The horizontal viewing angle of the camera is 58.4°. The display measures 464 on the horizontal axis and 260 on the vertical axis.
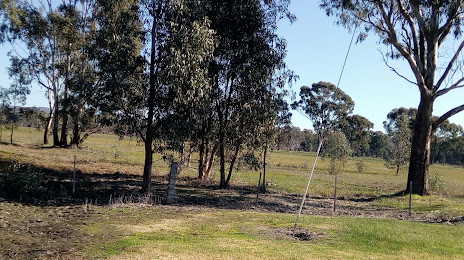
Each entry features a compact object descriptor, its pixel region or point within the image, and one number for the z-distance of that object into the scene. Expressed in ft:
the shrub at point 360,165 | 170.04
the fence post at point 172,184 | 49.34
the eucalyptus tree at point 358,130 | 239.50
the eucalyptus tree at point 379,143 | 330.95
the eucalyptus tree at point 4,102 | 132.87
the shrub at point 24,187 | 45.55
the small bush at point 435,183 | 96.94
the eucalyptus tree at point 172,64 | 47.98
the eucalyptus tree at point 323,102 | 182.07
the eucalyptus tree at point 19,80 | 124.47
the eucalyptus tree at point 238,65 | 66.28
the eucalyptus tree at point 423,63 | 70.44
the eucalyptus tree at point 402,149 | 143.54
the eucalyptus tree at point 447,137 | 279.65
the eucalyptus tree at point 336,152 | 122.31
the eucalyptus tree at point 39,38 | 109.29
